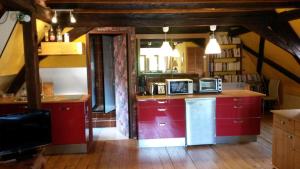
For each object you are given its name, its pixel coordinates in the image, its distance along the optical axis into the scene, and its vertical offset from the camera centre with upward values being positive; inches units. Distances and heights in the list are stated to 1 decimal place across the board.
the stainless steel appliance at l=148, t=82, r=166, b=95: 197.8 -12.6
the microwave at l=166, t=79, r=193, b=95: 195.9 -11.4
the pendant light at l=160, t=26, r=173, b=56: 217.2 +16.3
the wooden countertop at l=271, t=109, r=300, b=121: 125.0 -21.3
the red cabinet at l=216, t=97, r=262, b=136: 189.8 -31.6
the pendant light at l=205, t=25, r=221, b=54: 181.6 +14.3
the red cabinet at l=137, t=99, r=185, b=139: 185.5 -31.4
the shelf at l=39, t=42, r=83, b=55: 180.2 +15.2
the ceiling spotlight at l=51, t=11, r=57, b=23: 156.9 +29.5
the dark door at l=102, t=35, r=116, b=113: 259.9 -2.0
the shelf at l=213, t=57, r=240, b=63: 305.0 +9.9
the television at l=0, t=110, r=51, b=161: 108.7 -24.7
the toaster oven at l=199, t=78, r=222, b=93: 201.6 -11.3
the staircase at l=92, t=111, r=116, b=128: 251.9 -43.9
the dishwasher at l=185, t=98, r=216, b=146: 186.9 -34.2
